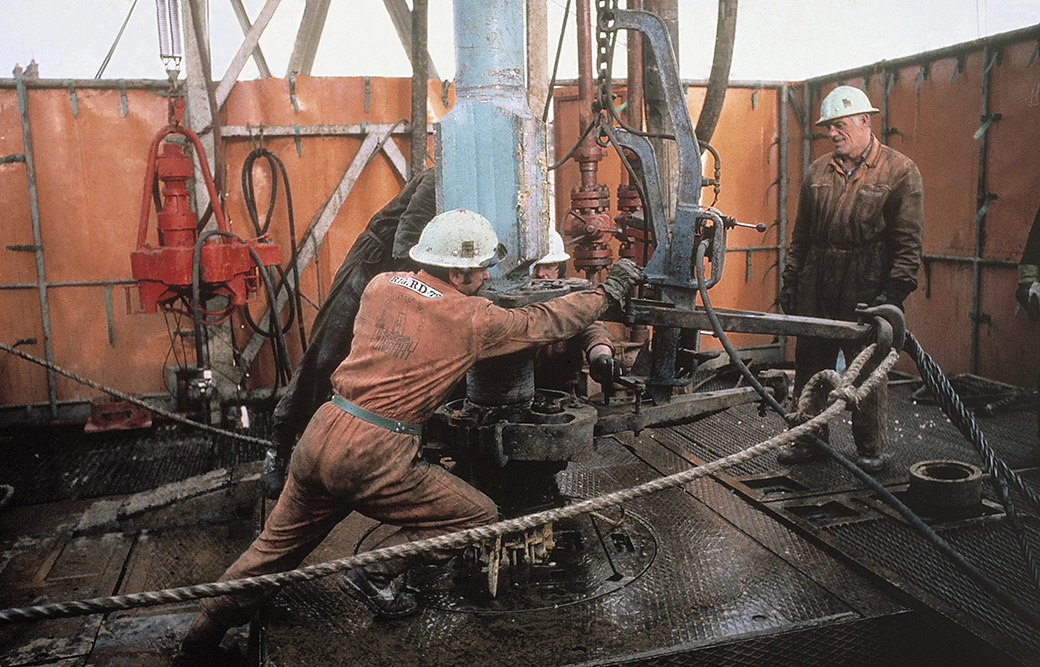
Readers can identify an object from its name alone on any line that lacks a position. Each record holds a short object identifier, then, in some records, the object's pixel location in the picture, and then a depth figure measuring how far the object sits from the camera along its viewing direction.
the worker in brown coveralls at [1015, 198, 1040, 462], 4.89
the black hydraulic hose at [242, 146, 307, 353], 6.83
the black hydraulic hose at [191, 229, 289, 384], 5.61
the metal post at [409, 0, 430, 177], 6.55
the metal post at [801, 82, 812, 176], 8.28
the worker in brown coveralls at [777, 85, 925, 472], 4.88
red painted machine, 5.77
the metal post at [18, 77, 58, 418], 6.59
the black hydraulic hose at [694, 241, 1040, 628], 3.20
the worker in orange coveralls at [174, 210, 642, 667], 3.10
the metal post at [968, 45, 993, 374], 6.40
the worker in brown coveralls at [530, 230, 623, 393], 4.37
